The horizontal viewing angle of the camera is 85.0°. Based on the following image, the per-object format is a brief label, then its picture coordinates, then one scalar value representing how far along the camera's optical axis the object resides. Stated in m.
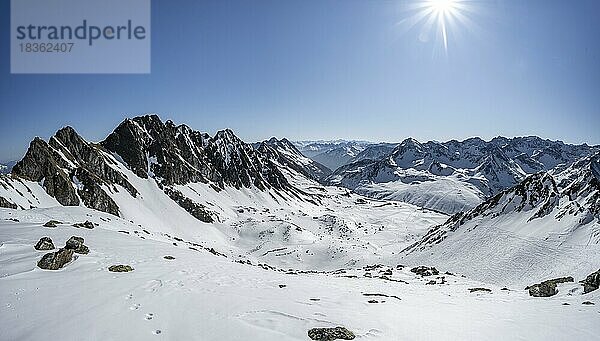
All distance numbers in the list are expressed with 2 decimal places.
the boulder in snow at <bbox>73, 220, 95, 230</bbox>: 28.25
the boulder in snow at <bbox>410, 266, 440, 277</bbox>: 43.69
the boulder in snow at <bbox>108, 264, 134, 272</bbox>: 15.83
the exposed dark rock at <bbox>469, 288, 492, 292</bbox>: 27.71
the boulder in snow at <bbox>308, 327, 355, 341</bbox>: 10.47
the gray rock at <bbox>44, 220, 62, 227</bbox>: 25.74
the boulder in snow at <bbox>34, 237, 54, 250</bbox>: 17.66
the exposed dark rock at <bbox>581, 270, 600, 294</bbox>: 21.04
